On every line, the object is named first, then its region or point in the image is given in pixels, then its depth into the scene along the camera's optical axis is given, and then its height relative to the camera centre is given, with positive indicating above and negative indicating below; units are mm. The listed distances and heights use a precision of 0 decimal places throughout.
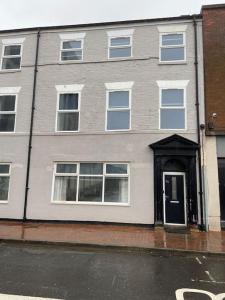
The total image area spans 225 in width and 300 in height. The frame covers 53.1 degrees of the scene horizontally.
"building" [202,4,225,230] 9398 +3614
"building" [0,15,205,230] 9715 +2915
